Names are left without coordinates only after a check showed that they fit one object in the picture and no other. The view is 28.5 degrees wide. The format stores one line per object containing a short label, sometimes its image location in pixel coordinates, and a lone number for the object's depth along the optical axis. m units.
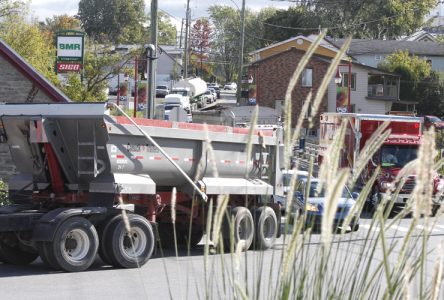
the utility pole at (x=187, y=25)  80.12
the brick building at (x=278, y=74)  63.62
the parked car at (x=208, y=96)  87.50
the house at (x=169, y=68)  107.73
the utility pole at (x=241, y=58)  56.90
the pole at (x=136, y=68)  32.91
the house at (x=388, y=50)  82.81
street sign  32.75
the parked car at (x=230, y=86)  116.00
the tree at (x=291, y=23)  96.50
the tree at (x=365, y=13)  94.38
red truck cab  27.03
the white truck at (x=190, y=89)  76.94
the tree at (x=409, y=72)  73.25
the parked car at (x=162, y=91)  92.38
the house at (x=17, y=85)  24.23
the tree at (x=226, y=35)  104.56
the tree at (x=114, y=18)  123.69
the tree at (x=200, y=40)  116.76
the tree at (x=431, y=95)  73.06
